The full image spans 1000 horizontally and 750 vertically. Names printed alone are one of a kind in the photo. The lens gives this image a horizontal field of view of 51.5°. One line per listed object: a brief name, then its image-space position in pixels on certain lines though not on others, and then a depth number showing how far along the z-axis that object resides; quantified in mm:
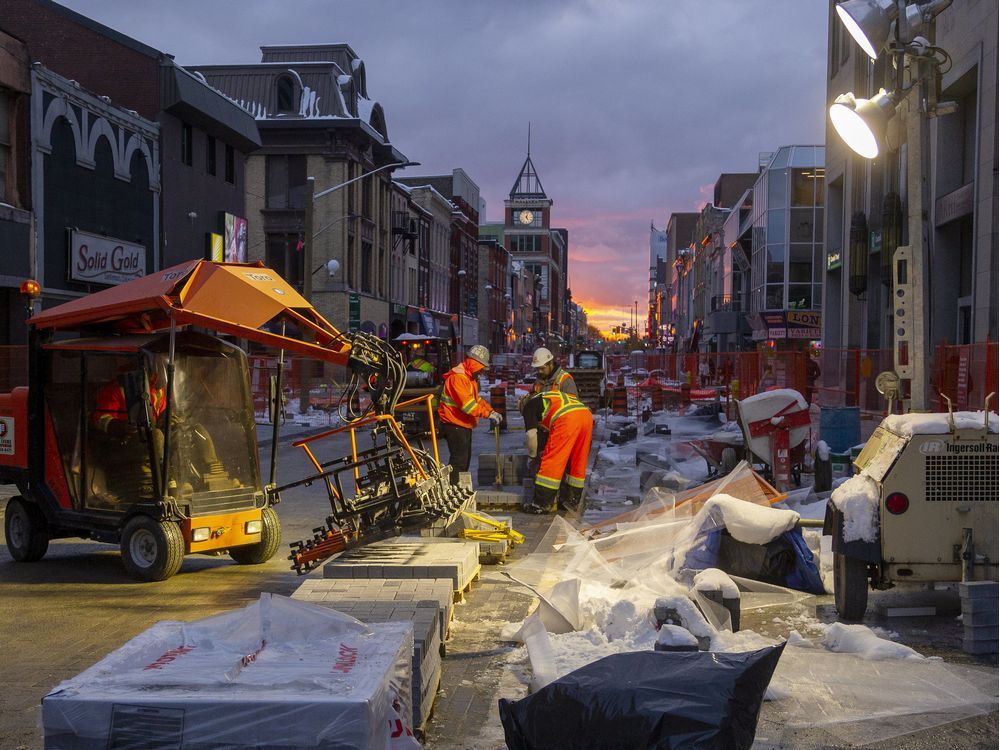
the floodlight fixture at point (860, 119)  8023
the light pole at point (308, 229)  25328
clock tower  158875
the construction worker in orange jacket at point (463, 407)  12438
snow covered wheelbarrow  13898
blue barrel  14805
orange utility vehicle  8523
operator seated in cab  8789
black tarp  3627
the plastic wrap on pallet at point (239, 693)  3127
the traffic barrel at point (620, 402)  32125
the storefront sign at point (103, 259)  24719
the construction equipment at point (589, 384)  34062
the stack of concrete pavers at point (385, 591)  6004
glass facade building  55625
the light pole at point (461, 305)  80750
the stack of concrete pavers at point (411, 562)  7125
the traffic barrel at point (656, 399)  33781
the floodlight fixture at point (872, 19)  7984
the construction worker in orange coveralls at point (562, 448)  11531
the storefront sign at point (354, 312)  39656
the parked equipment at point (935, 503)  6848
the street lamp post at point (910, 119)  8031
